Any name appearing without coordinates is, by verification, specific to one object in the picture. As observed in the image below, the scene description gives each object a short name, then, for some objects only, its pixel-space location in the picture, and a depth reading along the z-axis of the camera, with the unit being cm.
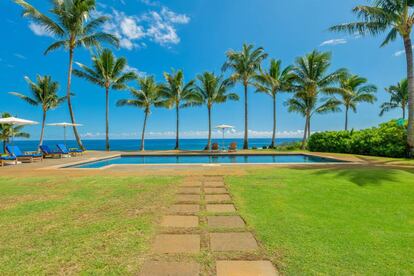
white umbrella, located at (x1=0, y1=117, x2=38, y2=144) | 1132
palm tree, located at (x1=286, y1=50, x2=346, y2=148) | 1766
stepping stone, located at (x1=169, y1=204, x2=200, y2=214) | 364
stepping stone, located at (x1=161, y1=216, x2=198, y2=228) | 307
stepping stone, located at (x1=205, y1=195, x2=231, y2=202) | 432
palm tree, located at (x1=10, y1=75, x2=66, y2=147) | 1836
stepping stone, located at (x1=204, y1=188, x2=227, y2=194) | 493
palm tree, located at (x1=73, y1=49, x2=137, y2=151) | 1845
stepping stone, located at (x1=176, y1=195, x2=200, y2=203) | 428
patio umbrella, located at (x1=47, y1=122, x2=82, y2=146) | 1527
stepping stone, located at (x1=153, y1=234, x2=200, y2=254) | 237
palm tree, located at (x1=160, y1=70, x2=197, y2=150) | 2008
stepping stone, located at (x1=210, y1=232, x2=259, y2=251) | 242
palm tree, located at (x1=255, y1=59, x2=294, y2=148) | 1875
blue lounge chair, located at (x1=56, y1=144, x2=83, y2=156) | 1359
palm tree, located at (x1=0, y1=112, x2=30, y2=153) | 1995
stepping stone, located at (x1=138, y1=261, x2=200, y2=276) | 195
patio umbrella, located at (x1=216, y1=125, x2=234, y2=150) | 1867
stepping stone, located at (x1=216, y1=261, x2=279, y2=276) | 197
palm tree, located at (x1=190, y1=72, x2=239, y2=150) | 1997
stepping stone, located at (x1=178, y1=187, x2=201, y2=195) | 491
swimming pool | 1319
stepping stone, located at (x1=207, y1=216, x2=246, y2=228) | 306
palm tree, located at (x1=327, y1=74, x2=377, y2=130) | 2206
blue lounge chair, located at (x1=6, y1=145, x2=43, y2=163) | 1071
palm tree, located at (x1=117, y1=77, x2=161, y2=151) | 2014
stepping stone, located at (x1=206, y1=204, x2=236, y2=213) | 373
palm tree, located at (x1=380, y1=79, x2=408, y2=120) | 2439
